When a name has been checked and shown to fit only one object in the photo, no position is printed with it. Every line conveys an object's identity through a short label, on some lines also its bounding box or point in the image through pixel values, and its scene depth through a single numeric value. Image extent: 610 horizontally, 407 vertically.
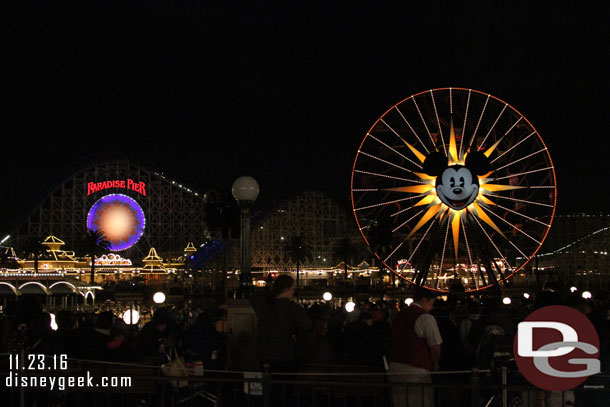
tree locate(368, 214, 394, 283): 28.38
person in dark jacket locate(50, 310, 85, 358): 9.34
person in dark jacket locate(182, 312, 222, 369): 9.35
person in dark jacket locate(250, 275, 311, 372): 7.61
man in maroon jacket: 7.34
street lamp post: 10.03
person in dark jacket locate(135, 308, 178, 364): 10.27
